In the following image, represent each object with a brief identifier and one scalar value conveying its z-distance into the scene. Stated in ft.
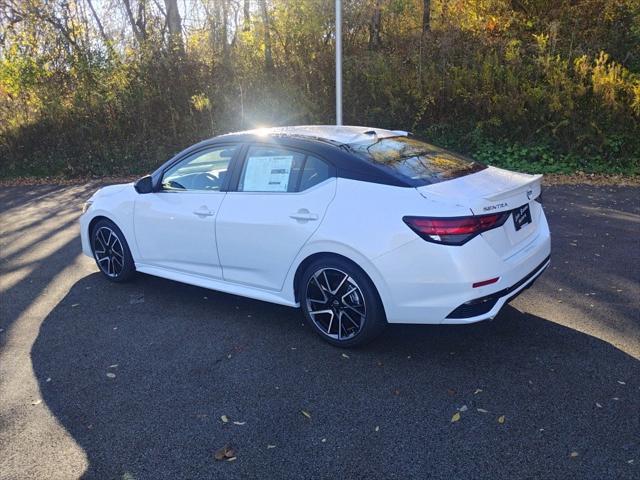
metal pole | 31.76
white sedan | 11.30
